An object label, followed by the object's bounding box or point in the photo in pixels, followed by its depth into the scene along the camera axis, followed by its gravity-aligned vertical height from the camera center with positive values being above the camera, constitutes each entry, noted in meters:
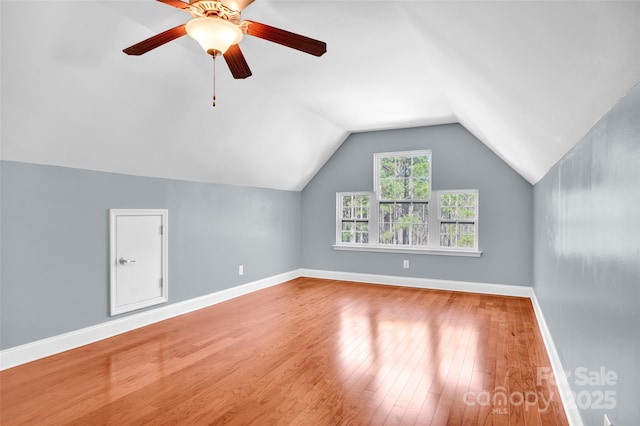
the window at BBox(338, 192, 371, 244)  6.73 -0.08
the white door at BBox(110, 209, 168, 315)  3.87 -0.55
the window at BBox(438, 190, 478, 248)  5.86 -0.08
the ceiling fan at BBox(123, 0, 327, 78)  2.00 +1.04
